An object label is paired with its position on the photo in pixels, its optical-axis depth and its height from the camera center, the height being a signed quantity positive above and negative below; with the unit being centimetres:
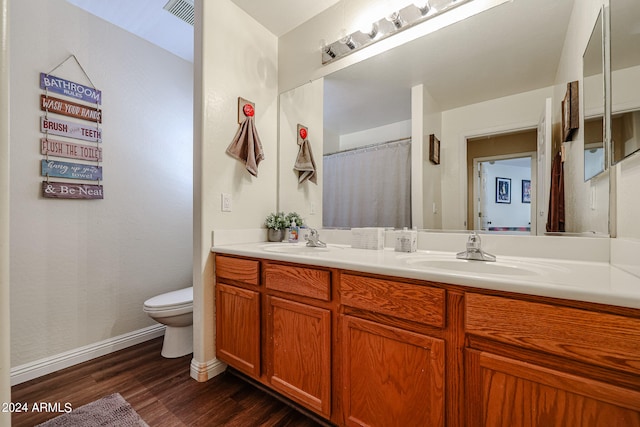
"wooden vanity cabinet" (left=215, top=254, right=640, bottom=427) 67 -45
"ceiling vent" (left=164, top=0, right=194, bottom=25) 195 +150
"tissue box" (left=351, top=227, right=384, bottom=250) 151 -14
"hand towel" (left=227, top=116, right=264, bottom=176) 183 +45
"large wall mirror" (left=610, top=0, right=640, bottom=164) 85 +44
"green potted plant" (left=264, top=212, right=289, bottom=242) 201 -10
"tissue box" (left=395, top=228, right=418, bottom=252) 141 -15
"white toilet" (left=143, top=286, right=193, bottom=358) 184 -73
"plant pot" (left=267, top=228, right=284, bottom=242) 202 -17
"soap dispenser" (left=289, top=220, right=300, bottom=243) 198 -15
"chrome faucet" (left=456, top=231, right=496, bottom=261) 118 -18
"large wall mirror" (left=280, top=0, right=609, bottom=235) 121 +46
